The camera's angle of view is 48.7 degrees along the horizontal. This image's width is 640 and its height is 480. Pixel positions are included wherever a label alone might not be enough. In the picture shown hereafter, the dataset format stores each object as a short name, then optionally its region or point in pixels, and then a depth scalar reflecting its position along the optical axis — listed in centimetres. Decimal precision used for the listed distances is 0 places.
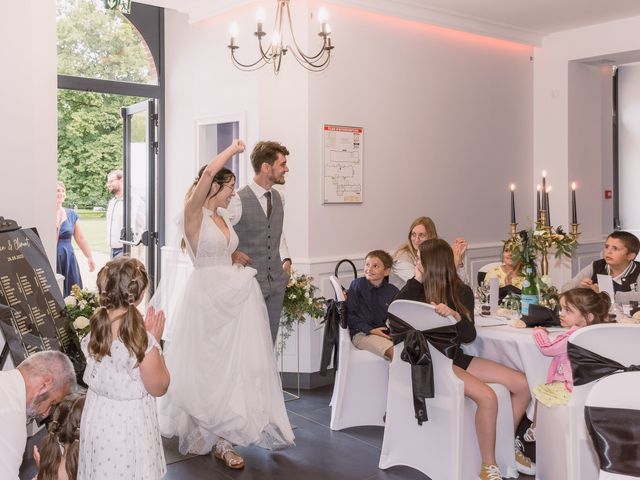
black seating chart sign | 374
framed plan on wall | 579
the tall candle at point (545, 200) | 411
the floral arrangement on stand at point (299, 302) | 526
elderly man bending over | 200
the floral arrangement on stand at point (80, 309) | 401
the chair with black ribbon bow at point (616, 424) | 205
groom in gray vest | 454
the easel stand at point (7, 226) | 388
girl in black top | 358
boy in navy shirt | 469
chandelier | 506
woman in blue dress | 694
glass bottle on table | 417
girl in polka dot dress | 262
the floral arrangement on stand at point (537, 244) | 418
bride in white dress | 395
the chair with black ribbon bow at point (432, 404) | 354
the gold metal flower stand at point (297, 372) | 542
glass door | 700
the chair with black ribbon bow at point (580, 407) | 281
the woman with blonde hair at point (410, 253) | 488
